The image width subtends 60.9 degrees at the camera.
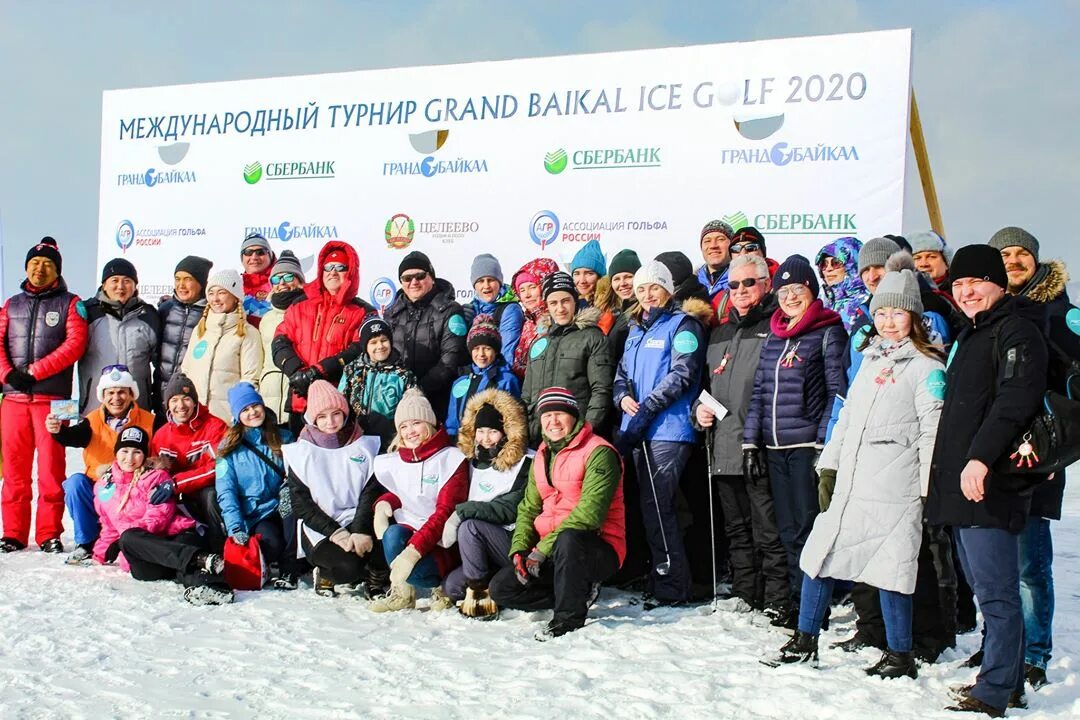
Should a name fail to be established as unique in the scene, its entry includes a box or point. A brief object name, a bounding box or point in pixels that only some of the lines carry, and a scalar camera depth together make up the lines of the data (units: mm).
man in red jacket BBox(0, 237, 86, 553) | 6020
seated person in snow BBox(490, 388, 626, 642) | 4363
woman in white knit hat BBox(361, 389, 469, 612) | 4879
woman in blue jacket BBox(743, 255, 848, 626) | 4363
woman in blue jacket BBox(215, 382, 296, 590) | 5219
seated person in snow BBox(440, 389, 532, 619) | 4688
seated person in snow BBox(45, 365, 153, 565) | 5836
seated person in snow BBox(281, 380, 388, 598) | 4965
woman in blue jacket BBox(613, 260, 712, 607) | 4871
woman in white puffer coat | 3596
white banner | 6848
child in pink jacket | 4855
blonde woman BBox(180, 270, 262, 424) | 5992
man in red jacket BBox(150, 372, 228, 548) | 5379
